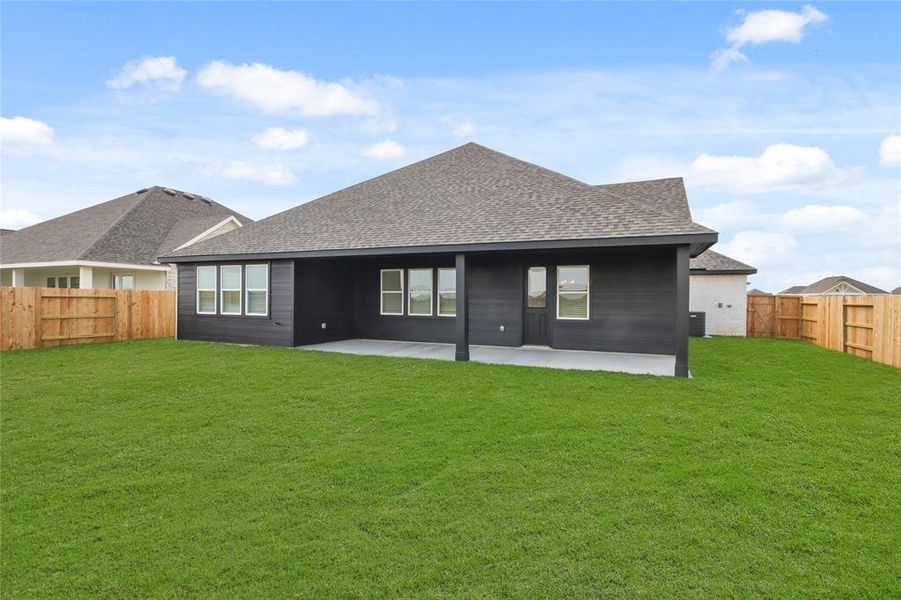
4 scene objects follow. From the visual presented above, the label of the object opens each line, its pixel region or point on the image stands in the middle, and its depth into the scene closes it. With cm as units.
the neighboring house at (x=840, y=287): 4081
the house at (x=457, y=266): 1002
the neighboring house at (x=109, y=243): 1909
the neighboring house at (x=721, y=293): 1688
